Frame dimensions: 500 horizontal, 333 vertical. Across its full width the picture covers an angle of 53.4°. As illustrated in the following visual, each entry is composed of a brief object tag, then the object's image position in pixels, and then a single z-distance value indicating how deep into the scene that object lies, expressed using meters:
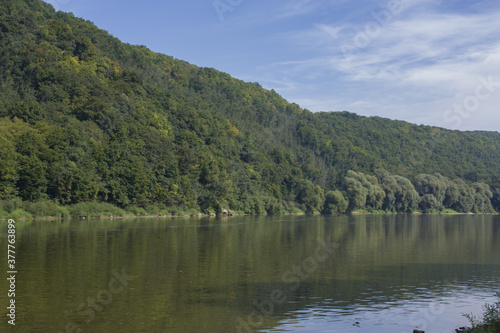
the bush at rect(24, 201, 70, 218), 65.38
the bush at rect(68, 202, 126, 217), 72.88
